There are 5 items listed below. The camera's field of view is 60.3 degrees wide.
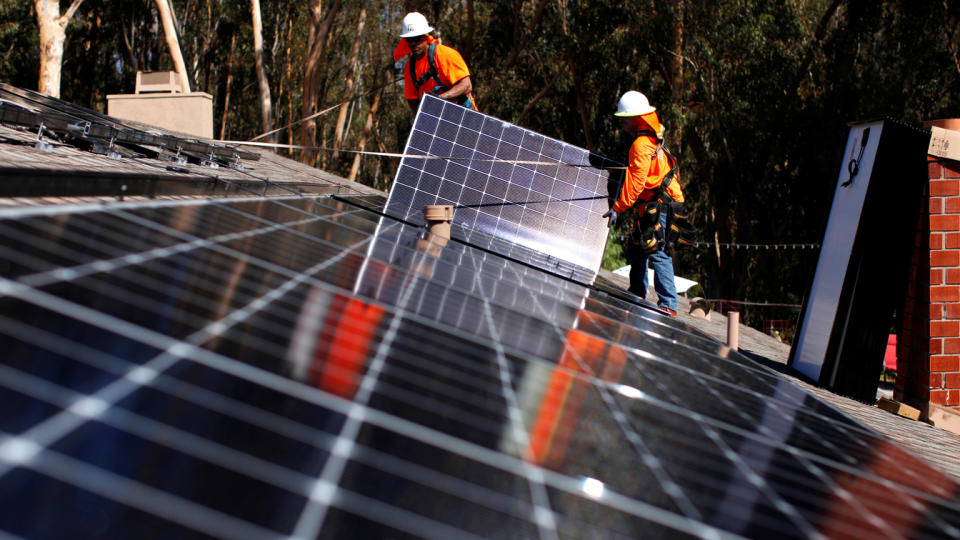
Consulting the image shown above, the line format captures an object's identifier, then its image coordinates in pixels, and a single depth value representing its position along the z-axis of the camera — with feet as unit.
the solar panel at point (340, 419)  4.03
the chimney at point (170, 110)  60.70
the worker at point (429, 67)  31.76
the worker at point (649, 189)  27.68
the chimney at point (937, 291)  23.18
